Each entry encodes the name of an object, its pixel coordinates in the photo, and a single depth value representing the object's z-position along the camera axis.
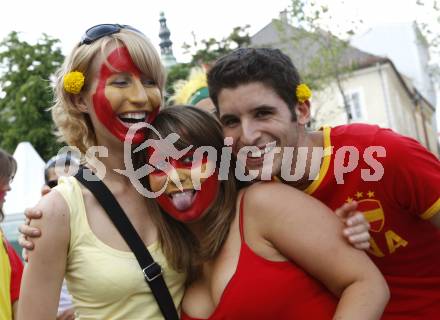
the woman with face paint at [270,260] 2.17
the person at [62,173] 3.82
